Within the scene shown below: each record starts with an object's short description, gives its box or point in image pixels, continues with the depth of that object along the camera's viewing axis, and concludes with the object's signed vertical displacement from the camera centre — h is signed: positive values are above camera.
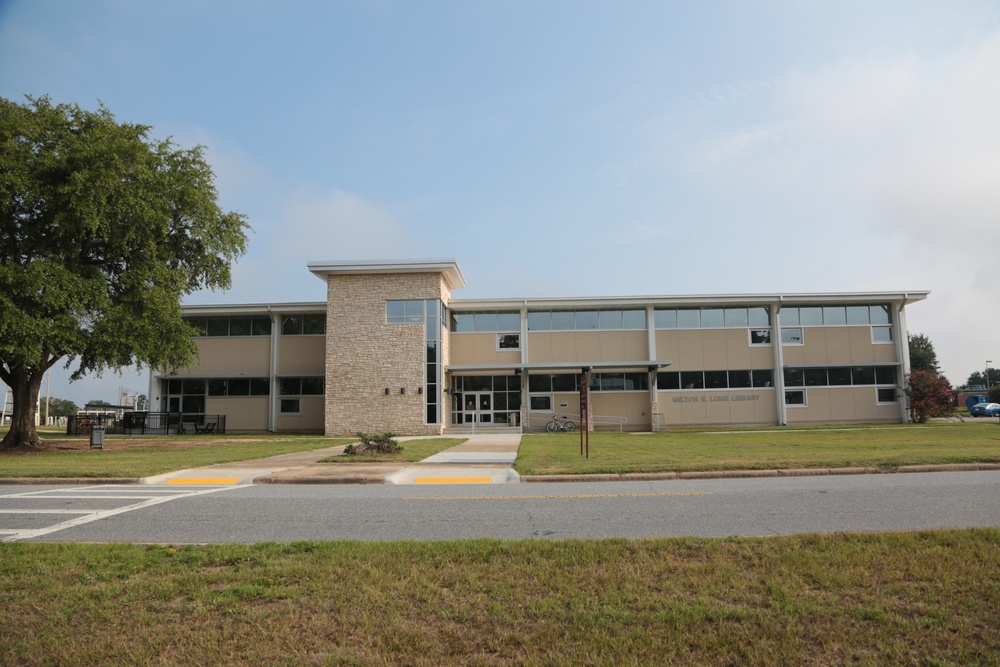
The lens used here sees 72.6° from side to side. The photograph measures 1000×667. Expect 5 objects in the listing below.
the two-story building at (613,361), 37.19 +2.10
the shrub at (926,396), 36.44 -0.08
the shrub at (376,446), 18.25 -1.19
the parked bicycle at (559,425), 35.53 -1.36
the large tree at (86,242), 21.48 +5.67
